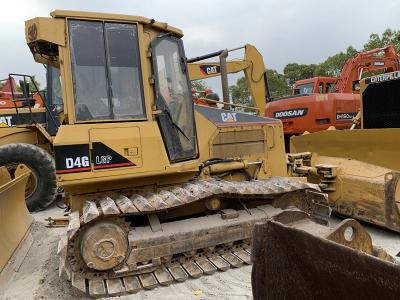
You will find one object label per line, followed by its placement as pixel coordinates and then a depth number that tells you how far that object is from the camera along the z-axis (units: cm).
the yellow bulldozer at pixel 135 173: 383
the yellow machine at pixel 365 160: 492
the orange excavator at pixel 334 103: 941
